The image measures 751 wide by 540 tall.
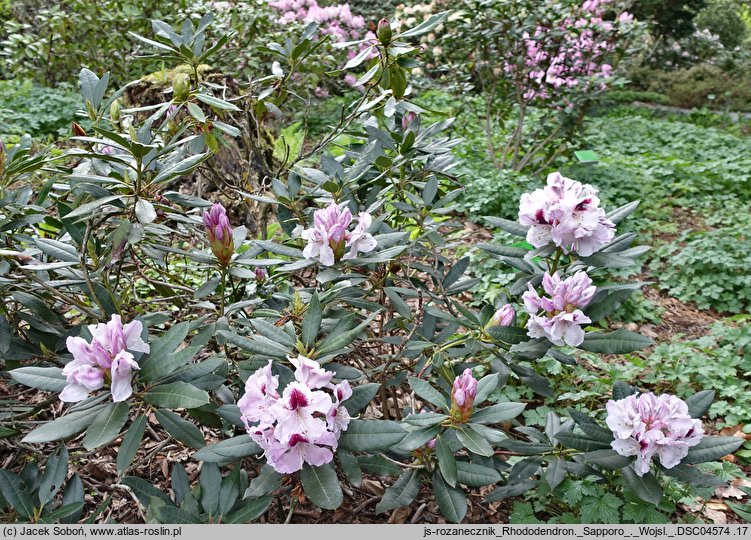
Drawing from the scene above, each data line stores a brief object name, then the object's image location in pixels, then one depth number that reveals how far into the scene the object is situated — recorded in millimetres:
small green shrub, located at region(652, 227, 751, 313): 3262
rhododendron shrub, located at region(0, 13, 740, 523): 1206
